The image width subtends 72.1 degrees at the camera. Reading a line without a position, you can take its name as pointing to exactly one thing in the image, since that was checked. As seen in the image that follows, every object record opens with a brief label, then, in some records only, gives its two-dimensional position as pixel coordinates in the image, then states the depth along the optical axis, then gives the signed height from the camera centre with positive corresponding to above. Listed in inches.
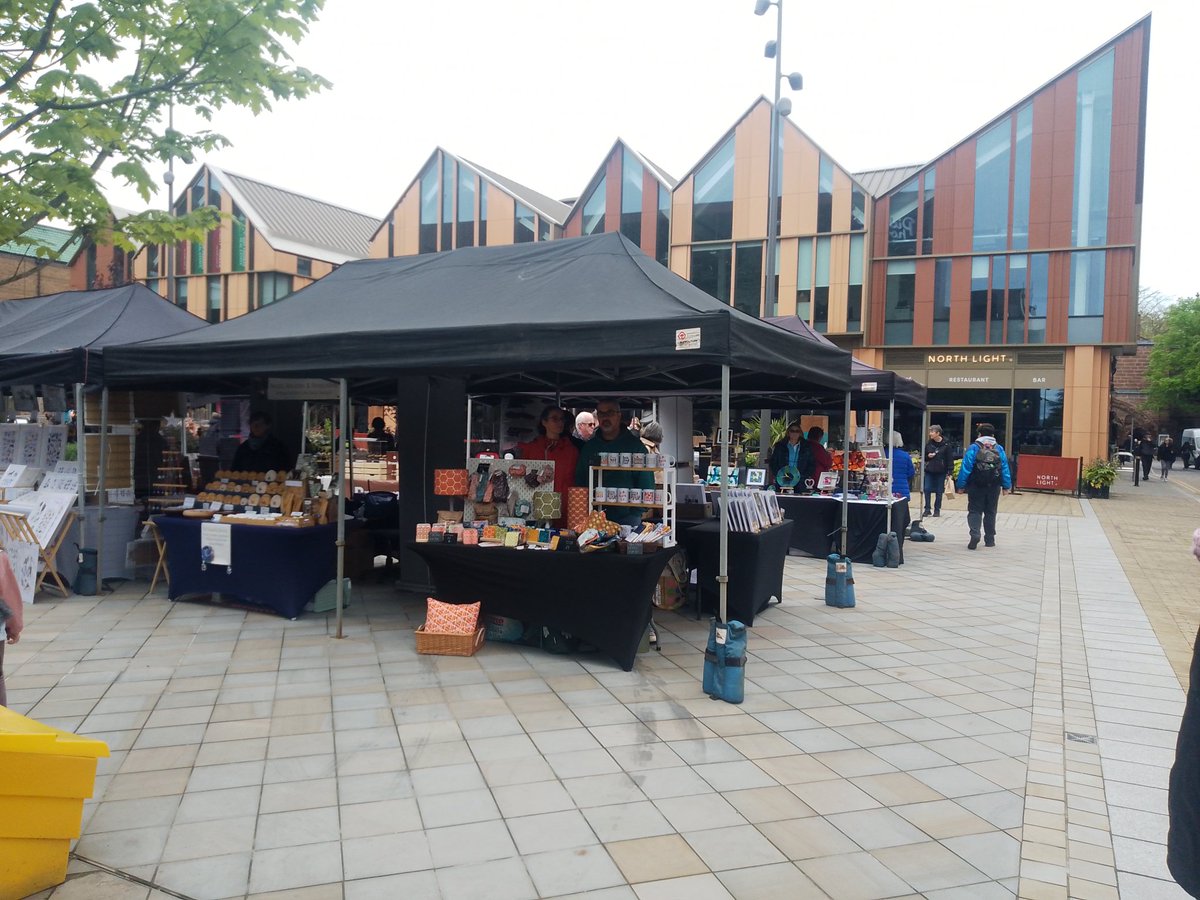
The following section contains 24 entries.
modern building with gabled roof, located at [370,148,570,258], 1213.7 +316.8
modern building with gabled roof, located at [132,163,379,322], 1397.6 +288.1
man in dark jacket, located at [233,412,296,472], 305.1 -12.0
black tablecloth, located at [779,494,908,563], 394.6 -44.3
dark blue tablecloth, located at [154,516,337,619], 248.8 -45.1
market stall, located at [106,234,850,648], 183.5 +23.1
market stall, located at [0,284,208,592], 269.3 +16.3
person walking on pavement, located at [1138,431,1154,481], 1134.1 -17.2
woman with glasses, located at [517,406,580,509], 235.6 -6.2
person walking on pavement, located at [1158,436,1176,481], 1272.1 -27.0
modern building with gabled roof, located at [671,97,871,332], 1032.8 +265.8
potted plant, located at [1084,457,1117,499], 845.2 -39.0
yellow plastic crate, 102.4 -49.1
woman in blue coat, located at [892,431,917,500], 447.8 -19.6
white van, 1761.8 +11.0
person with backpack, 431.2 -23.0
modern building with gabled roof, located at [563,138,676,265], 1114.7 +315.2
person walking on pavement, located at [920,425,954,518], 577.6 -20.5
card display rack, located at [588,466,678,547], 212.5 -15.5
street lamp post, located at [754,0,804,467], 542.9 +219.1
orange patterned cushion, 216.7 -51.5
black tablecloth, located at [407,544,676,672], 201.6 -41.1
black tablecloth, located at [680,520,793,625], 247.1 -41.3
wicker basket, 214.1 -57.4
